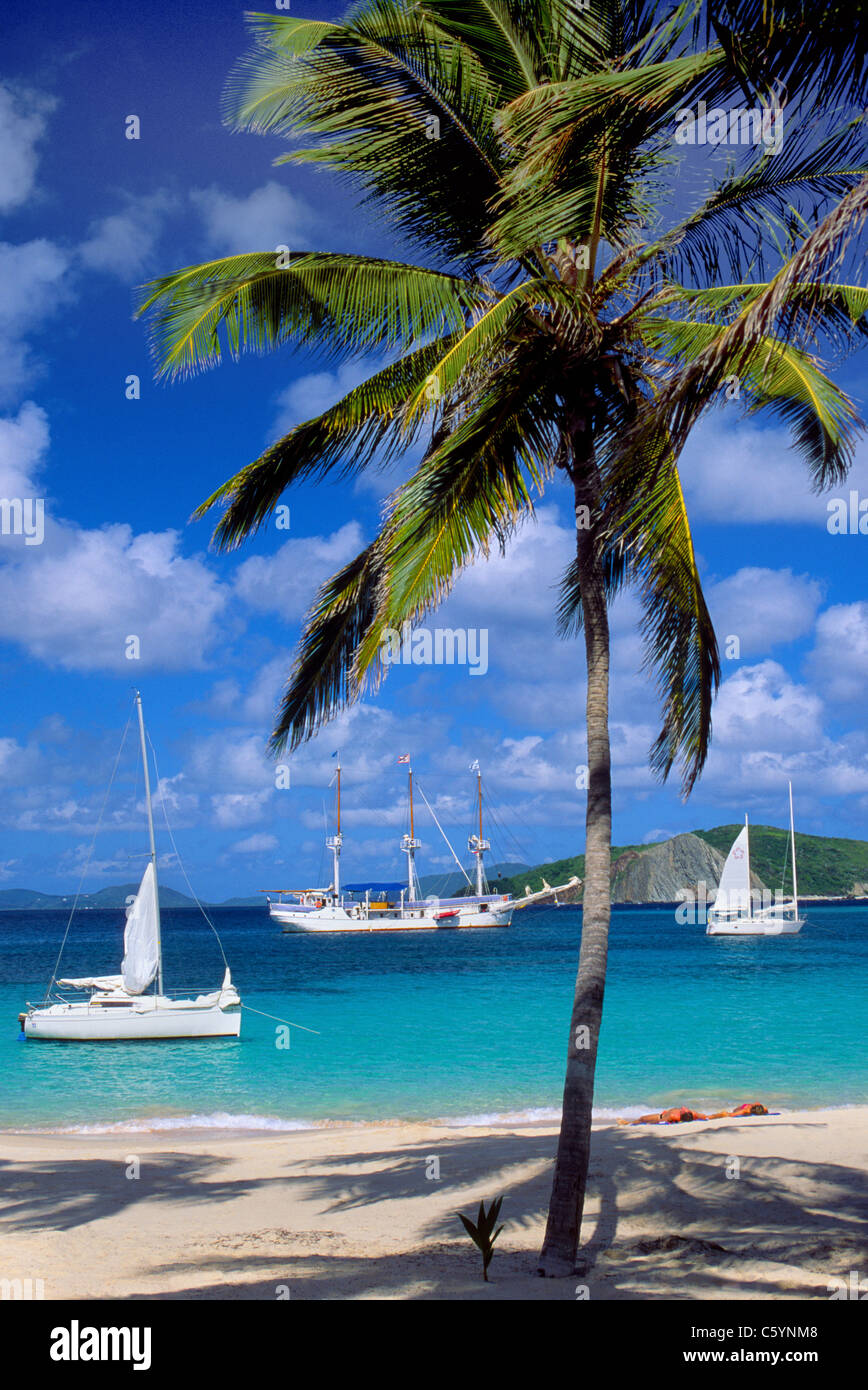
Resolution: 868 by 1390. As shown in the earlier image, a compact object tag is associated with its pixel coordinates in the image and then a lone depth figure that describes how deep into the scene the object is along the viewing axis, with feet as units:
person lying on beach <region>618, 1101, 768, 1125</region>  50.57
